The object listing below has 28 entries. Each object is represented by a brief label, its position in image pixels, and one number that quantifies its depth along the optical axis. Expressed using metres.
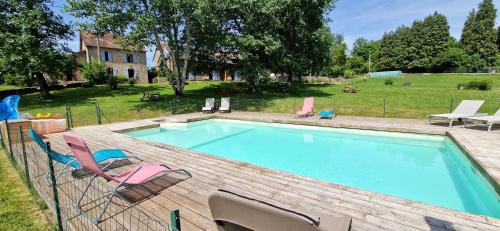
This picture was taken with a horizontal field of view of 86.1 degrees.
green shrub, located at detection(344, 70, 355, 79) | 49.56
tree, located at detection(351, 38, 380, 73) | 64.75
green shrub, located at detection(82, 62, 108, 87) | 29.39
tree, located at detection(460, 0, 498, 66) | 50.72
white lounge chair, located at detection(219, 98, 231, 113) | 14.90
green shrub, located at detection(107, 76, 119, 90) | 26.91
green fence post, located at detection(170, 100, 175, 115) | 14.95
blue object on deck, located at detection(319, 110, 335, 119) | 11.78
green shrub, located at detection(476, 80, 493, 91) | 21.60
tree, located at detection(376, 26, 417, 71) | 56.71
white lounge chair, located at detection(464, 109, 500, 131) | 8.06
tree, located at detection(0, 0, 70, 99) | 17.67
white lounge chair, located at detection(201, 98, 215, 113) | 15.06
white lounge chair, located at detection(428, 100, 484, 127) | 8.96
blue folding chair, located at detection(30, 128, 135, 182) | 4.84
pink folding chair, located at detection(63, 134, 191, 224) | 3.68
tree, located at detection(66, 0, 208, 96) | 14.01
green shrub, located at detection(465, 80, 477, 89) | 22.20
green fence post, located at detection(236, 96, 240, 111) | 16.44
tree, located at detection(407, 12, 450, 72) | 53.88
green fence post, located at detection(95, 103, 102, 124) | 12.00
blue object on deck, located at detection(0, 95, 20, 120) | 8.37
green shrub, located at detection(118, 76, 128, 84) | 32.95
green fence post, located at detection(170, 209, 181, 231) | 1.59
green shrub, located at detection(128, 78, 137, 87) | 32.02
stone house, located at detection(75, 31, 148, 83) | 35.06
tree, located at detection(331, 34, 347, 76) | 52.62
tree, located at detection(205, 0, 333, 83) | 16.81
